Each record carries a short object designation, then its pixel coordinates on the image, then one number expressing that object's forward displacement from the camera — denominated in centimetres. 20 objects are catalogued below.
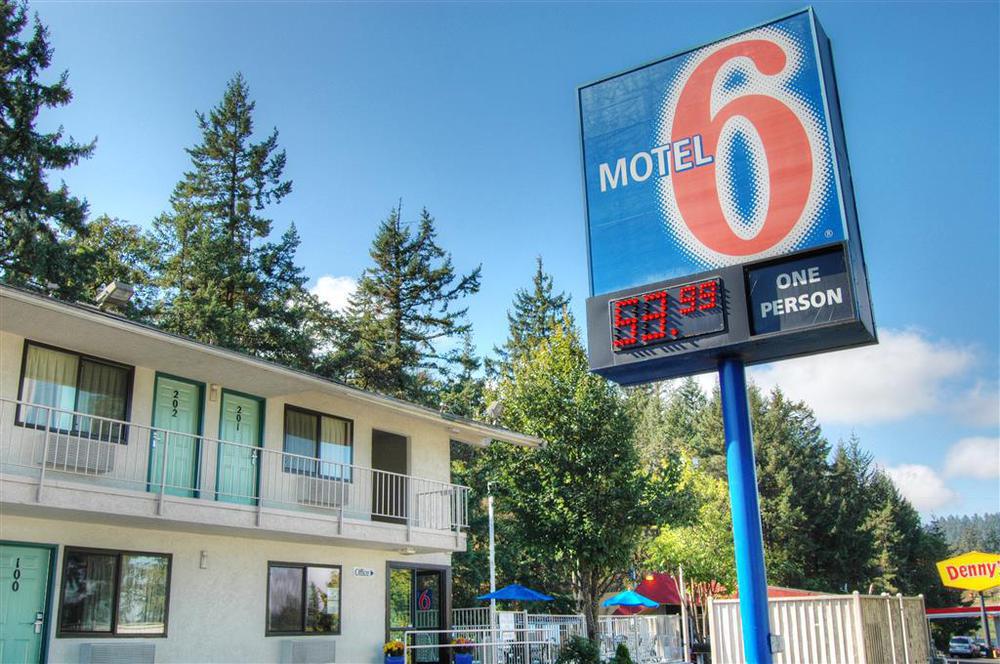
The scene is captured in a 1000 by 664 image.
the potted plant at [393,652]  1841
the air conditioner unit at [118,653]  1360
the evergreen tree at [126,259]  3362
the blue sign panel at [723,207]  1142
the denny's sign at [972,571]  2809
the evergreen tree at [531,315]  5247
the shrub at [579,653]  2003
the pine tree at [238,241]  3609
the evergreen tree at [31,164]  2838
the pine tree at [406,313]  4141
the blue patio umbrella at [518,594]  2417
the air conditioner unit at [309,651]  1672
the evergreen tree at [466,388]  4222
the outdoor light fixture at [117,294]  1623
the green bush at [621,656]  2091
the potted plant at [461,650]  1873
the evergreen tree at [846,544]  5028
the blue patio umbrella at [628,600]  2861
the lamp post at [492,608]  1919
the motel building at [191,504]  1338
